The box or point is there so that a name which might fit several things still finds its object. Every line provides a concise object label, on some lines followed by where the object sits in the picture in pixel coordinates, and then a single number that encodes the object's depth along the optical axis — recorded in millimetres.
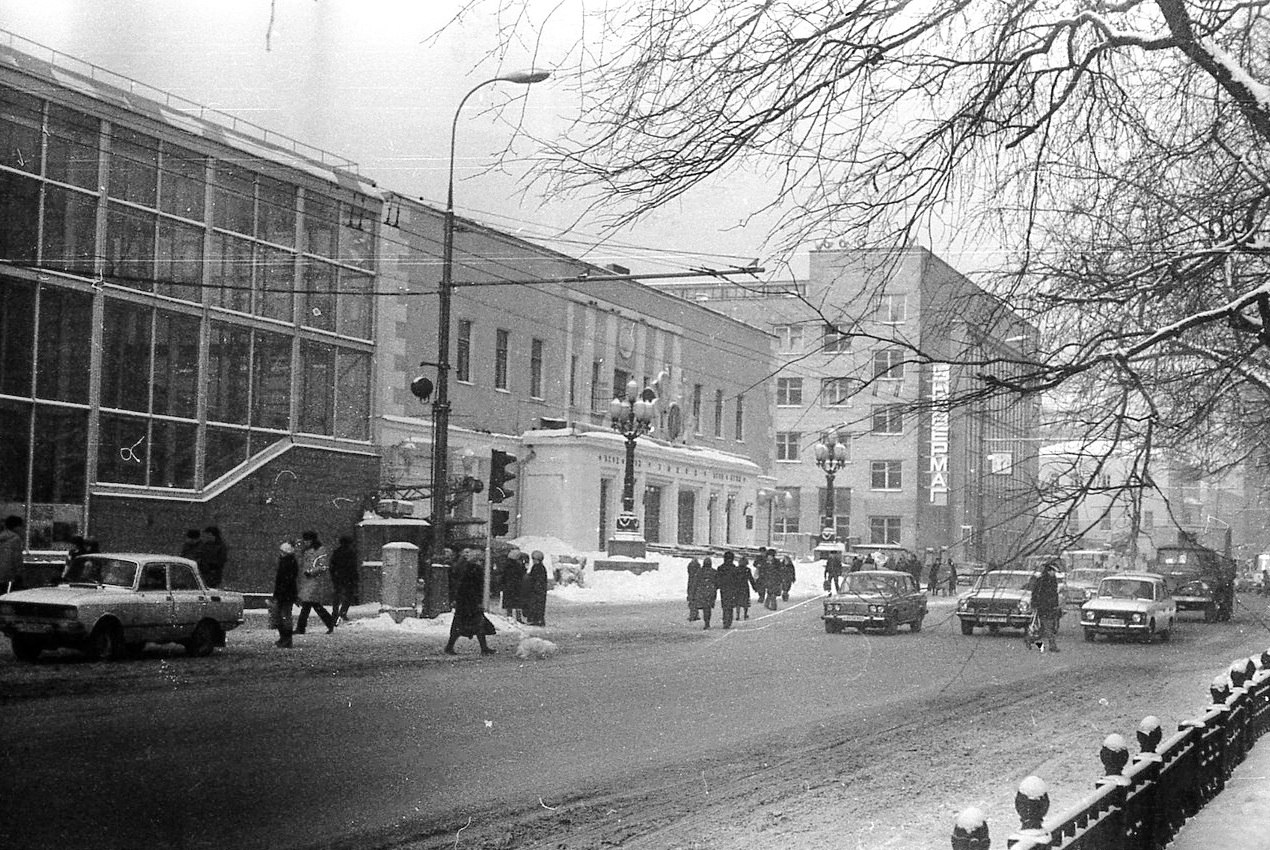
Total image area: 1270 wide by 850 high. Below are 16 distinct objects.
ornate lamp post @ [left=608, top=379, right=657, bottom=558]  40062
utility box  26188
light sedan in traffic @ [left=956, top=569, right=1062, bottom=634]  24155
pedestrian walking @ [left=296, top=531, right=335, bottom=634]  21984
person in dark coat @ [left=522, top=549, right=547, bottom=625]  27578
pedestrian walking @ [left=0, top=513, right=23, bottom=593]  18406
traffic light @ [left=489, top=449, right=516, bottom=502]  23250
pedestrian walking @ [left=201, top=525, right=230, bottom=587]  22422
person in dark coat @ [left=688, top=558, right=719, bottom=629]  29781
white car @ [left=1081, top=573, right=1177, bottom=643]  29000
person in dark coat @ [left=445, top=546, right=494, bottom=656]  20312
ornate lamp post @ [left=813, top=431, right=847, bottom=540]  33688
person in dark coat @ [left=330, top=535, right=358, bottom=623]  23906
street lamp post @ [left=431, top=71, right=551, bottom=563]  22734
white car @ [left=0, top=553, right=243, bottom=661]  16406
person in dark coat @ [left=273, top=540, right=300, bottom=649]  20094
